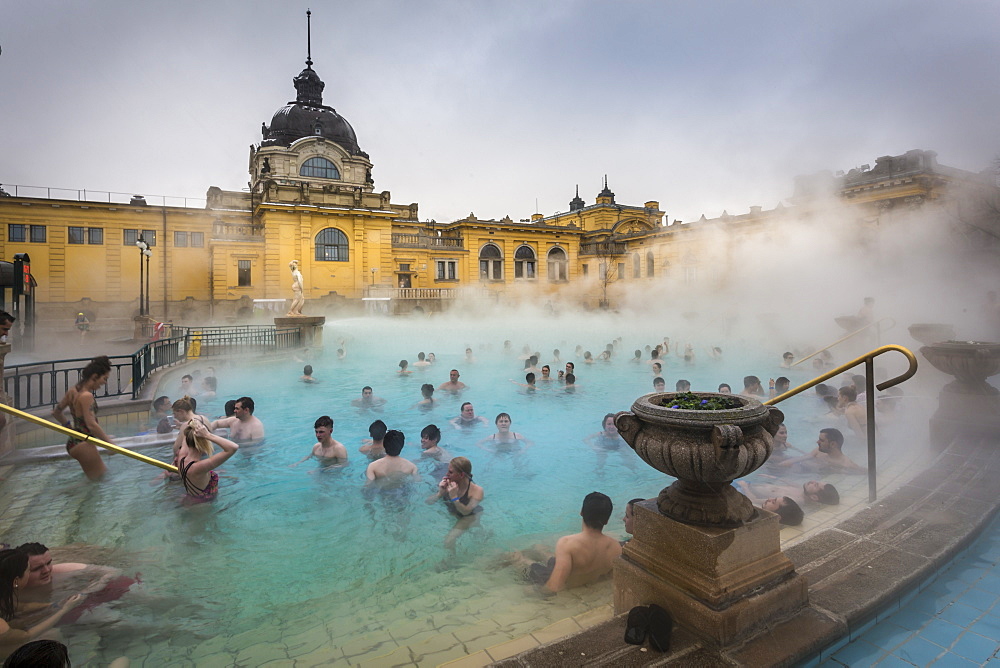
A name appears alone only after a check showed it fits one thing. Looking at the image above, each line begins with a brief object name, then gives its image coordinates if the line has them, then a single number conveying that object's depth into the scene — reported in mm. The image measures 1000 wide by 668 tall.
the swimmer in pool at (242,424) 8094
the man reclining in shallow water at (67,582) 3488
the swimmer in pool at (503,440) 8523
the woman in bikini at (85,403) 5652
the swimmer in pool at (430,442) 7355
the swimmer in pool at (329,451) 7348
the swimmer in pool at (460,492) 5523
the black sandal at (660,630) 2469
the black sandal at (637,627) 2516
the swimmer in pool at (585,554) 3959
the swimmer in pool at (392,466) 6559
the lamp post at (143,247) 19109
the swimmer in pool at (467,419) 9773
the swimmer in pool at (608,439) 8438
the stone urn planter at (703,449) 2459
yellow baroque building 30516
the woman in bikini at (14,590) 3162
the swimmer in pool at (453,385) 12344
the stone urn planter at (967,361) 5371
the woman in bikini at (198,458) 5273
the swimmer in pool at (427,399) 11078
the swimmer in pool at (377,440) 7614
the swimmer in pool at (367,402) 11398
